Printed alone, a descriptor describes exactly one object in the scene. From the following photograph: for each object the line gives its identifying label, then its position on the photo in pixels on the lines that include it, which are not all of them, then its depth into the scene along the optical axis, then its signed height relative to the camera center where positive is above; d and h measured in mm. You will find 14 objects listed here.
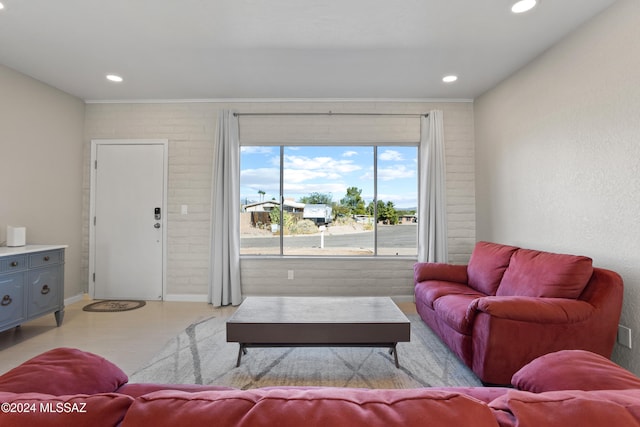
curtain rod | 4133 +1367
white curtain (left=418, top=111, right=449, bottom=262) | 4039 +266
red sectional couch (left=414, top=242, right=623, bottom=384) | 2041 -663
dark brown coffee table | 2242 -808
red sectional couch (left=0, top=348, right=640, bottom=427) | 539 -343
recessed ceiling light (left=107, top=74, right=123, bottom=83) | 3471 +1553
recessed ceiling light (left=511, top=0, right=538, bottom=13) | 2227 +1538
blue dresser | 2746 -631
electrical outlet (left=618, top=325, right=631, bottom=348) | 2201 -823
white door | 4191 -134
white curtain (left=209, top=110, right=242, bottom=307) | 4023 -70
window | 4320 +253
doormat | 3826 -1112
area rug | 2240 -1156
